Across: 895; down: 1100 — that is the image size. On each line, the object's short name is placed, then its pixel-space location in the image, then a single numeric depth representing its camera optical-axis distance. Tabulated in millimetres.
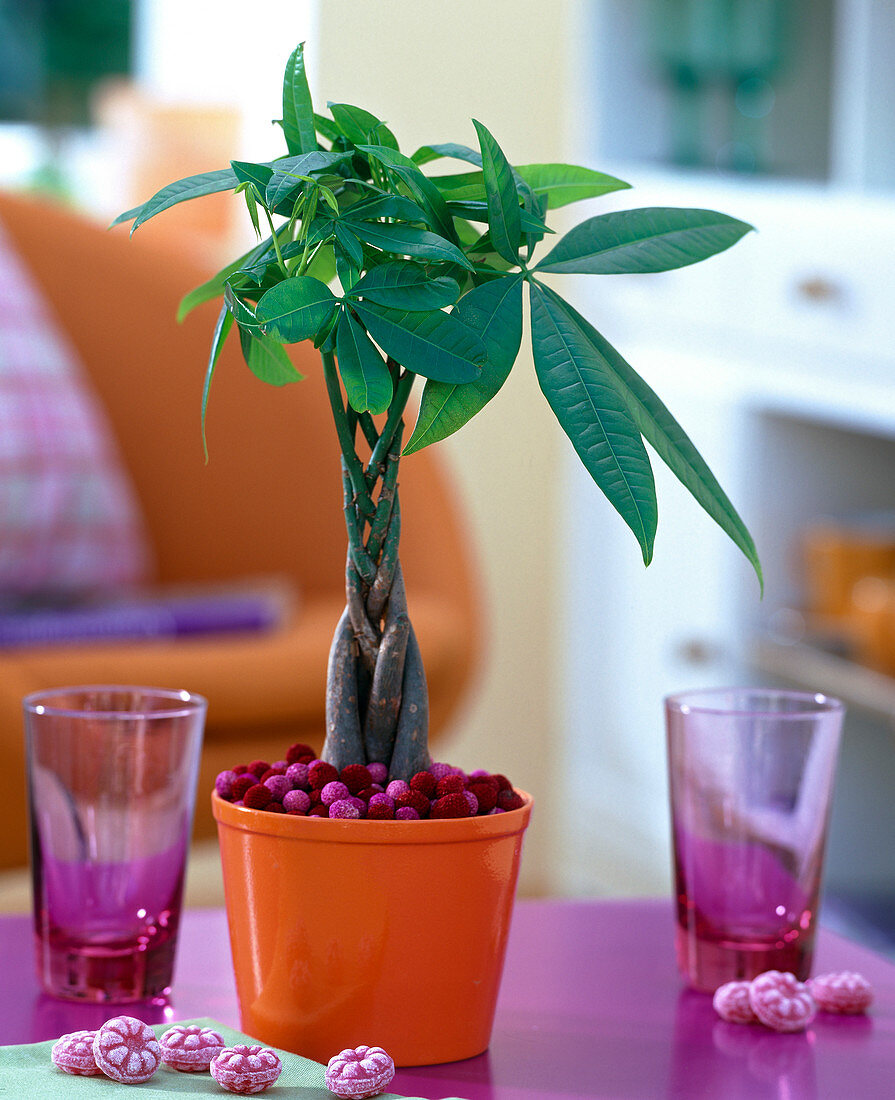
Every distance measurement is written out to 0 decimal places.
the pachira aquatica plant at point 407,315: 1500
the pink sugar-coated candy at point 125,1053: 1515
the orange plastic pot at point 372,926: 1530
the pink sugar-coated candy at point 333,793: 1539
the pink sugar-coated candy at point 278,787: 1556
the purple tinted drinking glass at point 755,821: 1630
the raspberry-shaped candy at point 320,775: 1552
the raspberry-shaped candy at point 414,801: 1536
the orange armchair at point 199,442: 3531
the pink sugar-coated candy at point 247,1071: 1502
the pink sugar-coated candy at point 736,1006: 1608
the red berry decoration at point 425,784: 1549
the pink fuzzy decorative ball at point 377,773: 1561
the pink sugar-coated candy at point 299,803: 1542
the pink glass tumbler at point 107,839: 1610
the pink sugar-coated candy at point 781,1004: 1595
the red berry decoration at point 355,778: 1550
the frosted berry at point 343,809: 1532
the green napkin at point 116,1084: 1500
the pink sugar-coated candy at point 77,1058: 1522
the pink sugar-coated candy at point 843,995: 1631
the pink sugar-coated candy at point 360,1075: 1493
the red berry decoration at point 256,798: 1551
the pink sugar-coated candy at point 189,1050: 1533
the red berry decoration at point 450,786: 1550
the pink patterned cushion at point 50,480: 3097
